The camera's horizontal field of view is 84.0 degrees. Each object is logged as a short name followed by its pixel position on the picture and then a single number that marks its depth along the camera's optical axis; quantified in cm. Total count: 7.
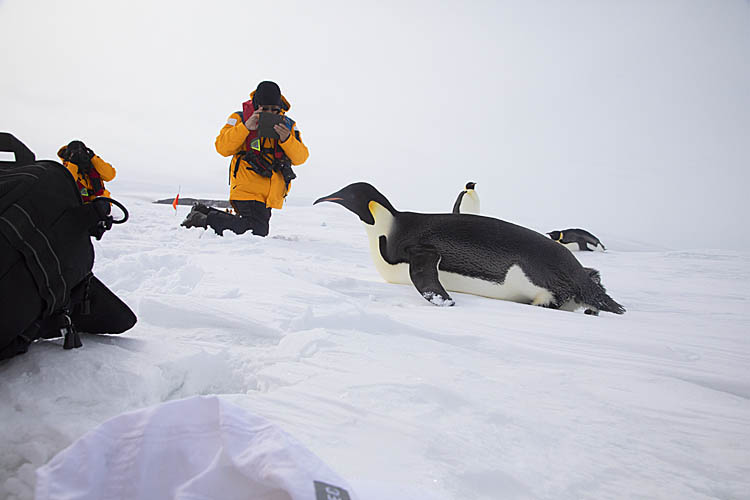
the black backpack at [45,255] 76
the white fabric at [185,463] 50
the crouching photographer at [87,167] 533
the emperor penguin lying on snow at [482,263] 223
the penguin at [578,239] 699
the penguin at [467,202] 744
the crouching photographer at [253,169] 420
